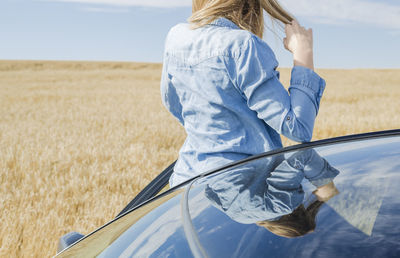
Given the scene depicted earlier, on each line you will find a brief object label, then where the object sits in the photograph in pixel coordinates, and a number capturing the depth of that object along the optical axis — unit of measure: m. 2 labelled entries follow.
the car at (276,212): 1.82
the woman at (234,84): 2.49
